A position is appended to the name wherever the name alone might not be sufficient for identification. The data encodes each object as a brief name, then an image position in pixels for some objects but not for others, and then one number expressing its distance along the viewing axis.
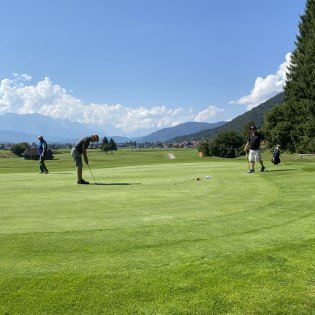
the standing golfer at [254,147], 19.80
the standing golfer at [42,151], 23.90
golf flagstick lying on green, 15.73
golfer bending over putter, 17.23
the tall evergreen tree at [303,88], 59.72
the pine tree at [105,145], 188.88
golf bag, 25.16
